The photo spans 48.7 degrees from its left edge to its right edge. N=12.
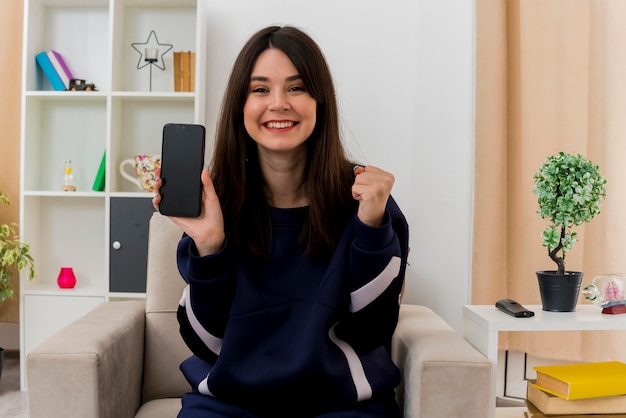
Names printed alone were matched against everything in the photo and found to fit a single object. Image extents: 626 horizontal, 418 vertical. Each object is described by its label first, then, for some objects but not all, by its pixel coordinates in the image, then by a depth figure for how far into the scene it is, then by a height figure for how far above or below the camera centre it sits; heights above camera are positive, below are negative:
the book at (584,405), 1.60 -0.45
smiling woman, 1.31 -0.10
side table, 1.45 -0.25
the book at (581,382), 1.59 -0.40
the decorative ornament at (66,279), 2.68 -0.29
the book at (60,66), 2.69 +0.54
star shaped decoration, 2.77 +0.64
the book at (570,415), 1.60 -0.48
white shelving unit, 2.59 +0.33
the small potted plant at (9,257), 2.49 -0.19
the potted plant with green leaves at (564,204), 1.58 +0.01
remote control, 1.52 -0.22
